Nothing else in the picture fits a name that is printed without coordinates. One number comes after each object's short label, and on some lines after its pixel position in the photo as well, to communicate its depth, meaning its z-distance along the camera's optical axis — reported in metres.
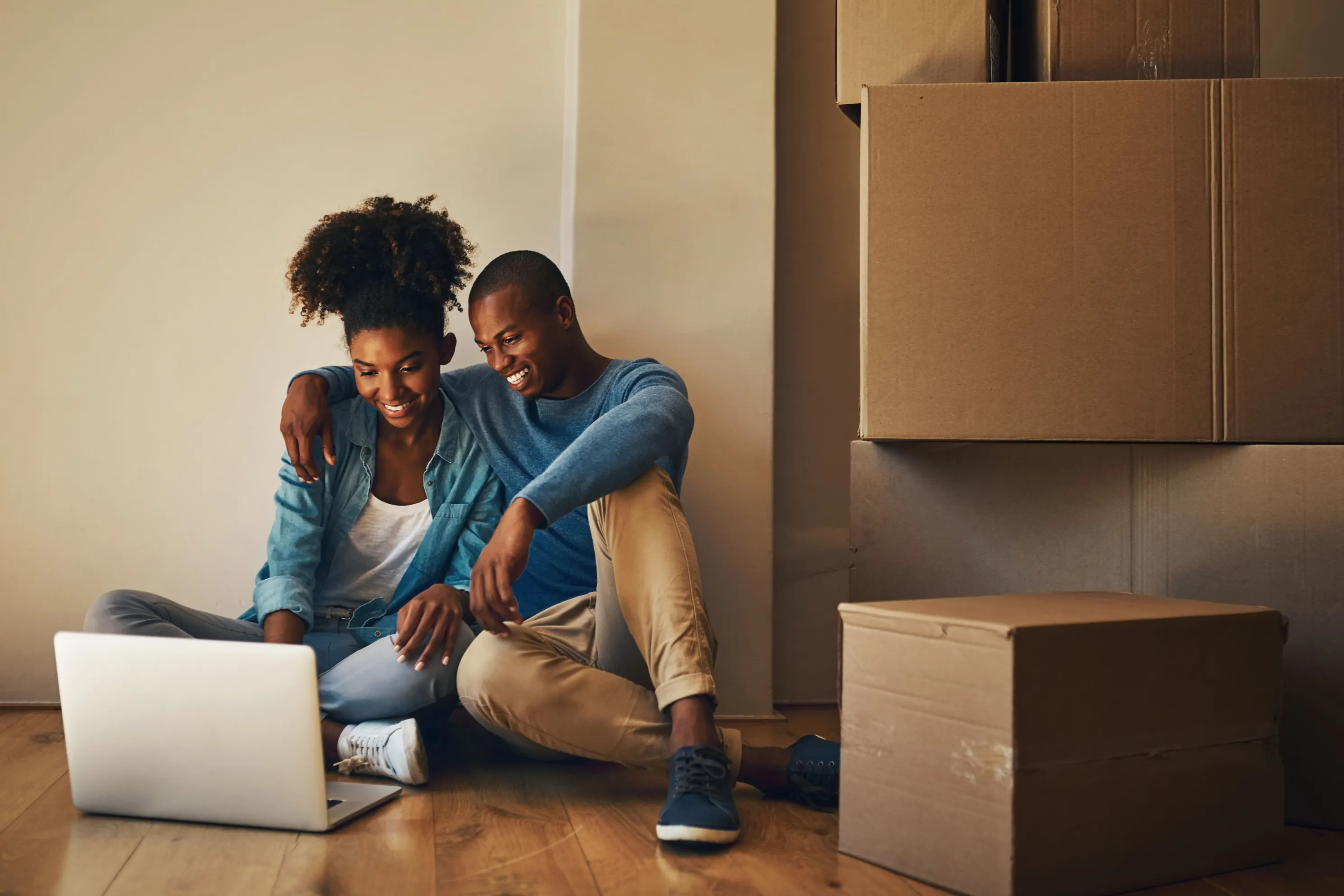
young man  1.18
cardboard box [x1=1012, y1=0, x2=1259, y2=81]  1.32
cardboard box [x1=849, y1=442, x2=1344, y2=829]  1.20
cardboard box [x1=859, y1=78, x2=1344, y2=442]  1.23
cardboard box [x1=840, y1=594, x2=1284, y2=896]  0.92
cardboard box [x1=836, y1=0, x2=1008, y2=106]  1.34
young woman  1.45
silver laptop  1.02
